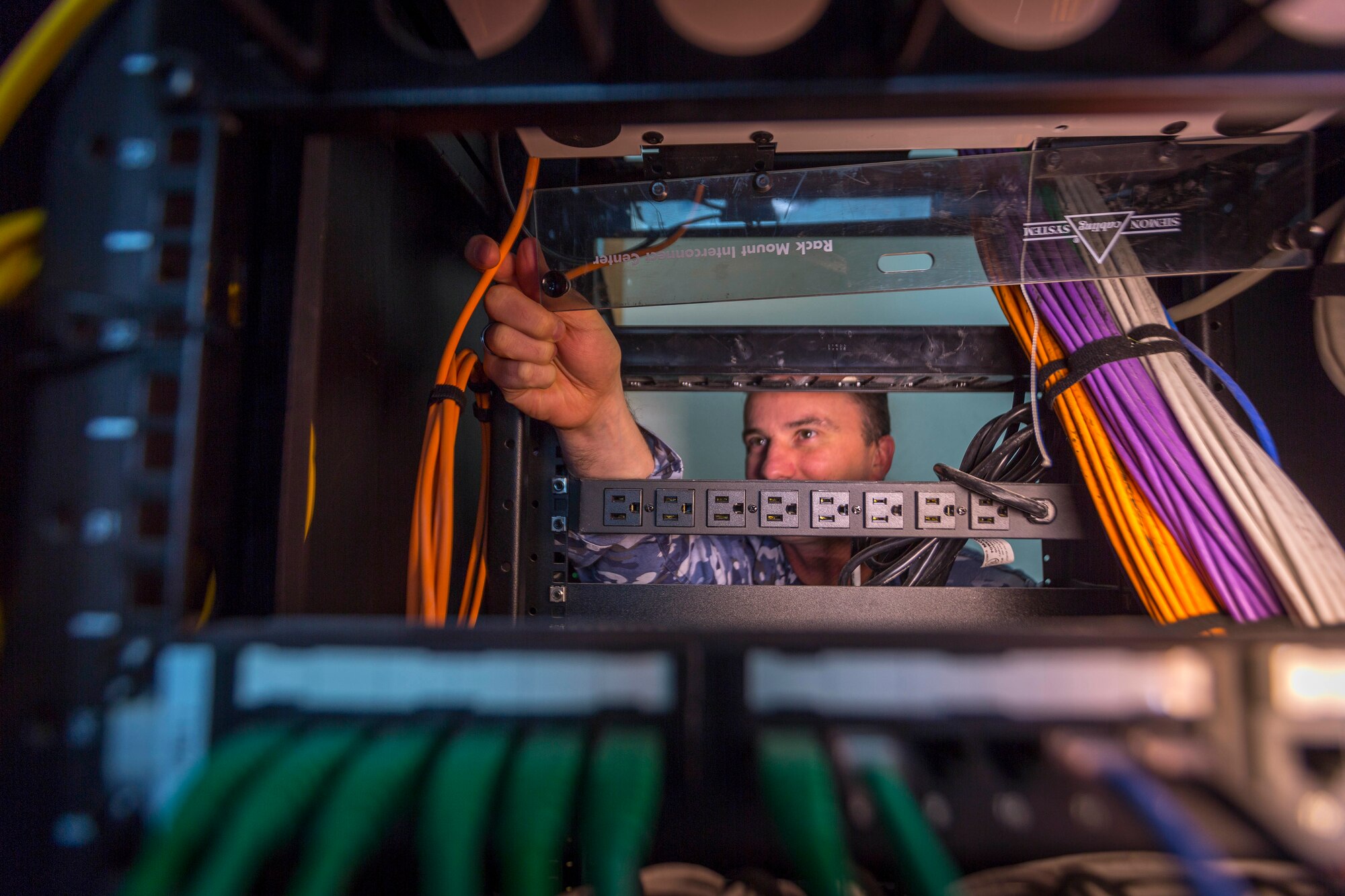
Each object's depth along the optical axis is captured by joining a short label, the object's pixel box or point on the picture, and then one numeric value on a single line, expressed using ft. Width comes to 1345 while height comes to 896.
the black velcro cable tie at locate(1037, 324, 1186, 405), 2.03
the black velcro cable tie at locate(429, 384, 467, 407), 1.96
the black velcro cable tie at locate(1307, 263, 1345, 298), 1.84
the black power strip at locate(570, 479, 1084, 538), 2.17
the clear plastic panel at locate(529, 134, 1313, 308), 1.98
